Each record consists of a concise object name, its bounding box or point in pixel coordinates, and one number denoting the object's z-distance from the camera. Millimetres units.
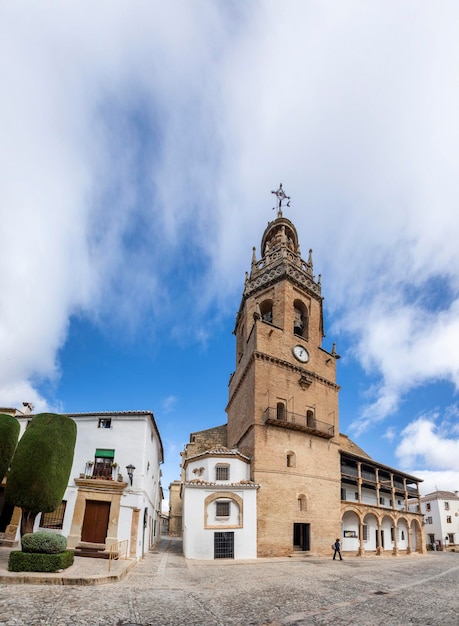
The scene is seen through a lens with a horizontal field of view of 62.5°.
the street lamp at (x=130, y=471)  17828
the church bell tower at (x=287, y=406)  22688
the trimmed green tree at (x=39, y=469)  13250
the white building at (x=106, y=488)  16922
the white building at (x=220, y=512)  20469
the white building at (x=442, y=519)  55406
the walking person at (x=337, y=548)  21906
